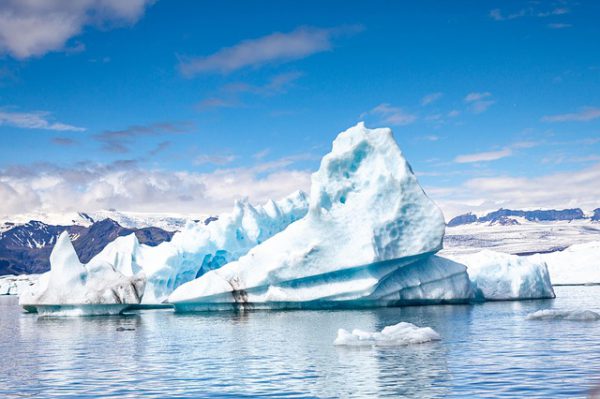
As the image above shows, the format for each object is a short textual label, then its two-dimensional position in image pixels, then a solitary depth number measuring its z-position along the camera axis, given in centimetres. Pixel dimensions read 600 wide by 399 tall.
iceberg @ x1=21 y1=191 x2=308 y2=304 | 4988
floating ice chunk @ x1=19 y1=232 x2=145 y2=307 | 3897
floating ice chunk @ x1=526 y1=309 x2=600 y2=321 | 2539
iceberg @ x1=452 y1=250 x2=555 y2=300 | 4156
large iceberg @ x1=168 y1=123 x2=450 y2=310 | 3434
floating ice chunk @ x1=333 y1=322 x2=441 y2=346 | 1927
